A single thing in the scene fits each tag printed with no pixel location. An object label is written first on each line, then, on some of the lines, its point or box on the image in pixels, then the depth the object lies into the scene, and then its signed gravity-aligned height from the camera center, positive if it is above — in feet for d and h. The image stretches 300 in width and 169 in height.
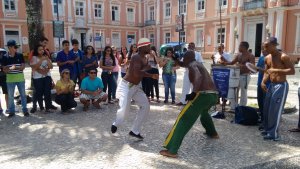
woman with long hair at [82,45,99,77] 25.98 -0.76
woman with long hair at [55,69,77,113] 23.11 -3.22
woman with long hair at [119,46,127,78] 28.02 -0.85
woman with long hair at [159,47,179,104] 26.17 -1.88
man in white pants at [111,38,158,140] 15.75 -2.14
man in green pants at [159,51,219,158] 14.06 -2.50
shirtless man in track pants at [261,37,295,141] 15.94 -1.90
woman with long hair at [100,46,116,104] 26.13 -1.40
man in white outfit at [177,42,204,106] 25.80 -3.29
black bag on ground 19.79 -4.47
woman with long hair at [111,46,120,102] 26.81 -2.09
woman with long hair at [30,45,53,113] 21.95 -1.62
